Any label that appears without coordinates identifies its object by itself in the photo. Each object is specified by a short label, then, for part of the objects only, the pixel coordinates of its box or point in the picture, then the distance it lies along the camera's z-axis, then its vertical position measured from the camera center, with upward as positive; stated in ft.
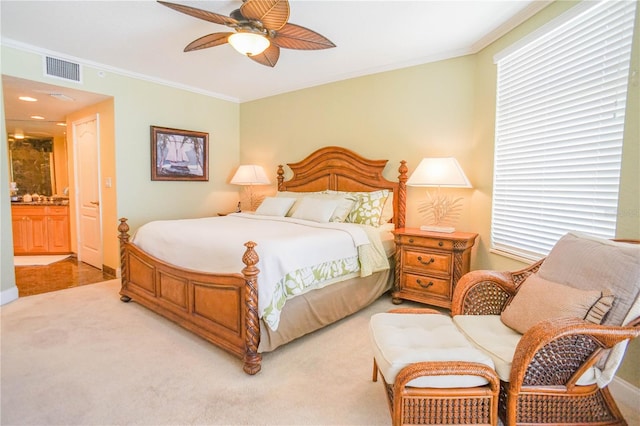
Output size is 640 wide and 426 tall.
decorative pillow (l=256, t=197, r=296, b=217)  13.03 -0.83
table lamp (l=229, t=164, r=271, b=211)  15.93 +0.46
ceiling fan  6.84 +3.73
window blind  6.40 +1.42
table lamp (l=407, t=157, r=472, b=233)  10.30 +0.09
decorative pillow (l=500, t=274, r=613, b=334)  4.98 -1.87
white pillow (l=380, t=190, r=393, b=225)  12.48 -0.80
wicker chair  4.55 -2.65
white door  14.82 -0.25
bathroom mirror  22.26 +1.18
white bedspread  7.23 -1.57
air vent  11.56 +4.12
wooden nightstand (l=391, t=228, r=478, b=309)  9.92 -2.39
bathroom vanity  18.25 -2.51
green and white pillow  11.77 -0.81
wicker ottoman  4.66 -2.86
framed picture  14.62 +1.42
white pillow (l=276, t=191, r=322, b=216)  13.08 -0.40
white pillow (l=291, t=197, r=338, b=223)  11.53 -0.84
